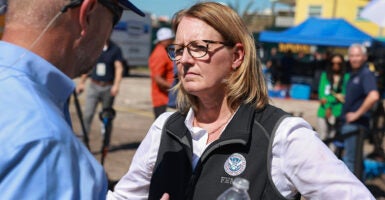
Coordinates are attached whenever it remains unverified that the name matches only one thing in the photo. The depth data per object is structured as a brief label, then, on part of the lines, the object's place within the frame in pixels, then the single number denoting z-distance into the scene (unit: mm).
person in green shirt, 7121
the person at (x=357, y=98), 5926
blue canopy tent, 18156
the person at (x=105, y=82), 7332
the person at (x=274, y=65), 19706
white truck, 24094
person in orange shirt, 6855
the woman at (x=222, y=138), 1848
